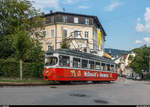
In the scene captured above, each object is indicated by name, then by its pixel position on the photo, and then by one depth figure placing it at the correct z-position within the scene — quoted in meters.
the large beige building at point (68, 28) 44.00
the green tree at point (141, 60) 56.33
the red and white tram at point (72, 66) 17.45
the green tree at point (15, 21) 27.34
